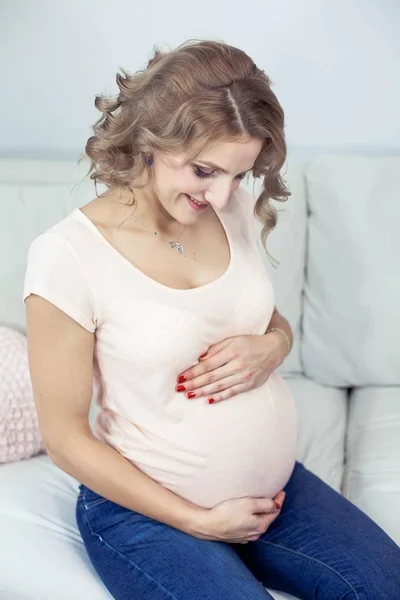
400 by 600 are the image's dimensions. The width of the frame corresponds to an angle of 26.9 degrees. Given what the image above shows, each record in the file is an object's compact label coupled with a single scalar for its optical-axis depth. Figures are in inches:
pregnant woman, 45.8
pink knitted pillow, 60.5
